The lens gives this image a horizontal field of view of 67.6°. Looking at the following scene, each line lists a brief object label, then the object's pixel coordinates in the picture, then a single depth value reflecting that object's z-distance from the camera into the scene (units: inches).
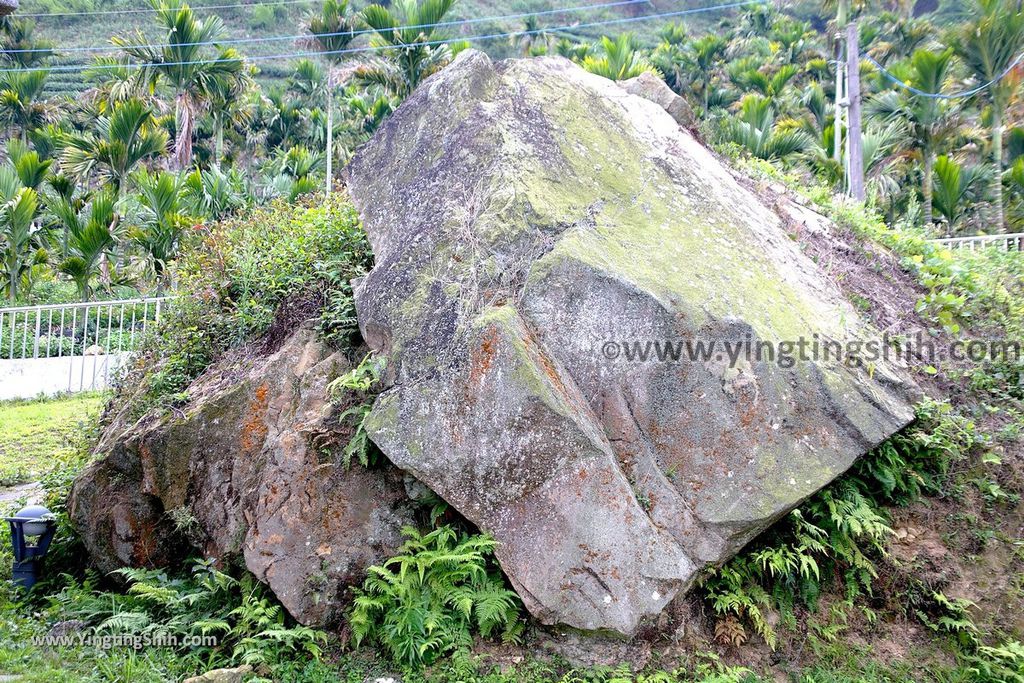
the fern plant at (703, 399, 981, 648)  199.3
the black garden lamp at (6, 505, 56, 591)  246.7
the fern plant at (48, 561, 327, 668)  198.4
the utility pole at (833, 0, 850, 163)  573.0
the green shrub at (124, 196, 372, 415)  261.9
